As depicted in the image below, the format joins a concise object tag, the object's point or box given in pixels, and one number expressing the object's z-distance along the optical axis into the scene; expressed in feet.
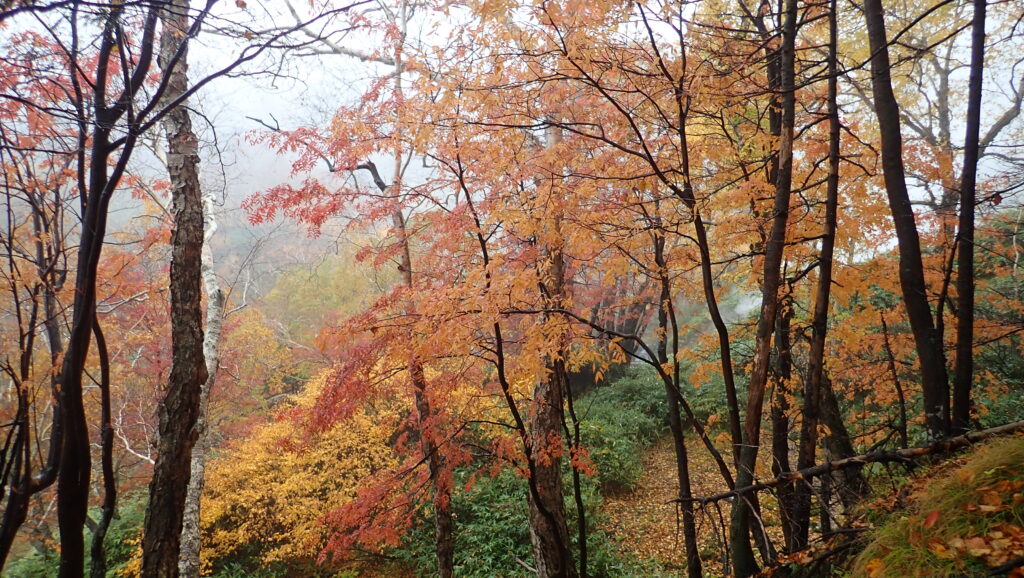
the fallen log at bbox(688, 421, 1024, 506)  7.58
